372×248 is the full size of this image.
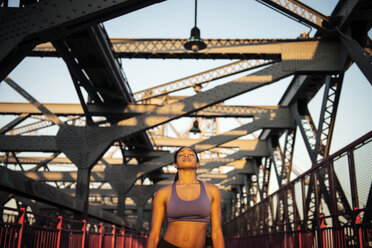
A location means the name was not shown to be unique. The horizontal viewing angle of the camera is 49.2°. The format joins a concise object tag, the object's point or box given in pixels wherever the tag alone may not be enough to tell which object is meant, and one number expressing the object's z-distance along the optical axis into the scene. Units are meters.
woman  3.12
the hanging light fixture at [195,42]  11.29
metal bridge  7.16
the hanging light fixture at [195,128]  19.23
